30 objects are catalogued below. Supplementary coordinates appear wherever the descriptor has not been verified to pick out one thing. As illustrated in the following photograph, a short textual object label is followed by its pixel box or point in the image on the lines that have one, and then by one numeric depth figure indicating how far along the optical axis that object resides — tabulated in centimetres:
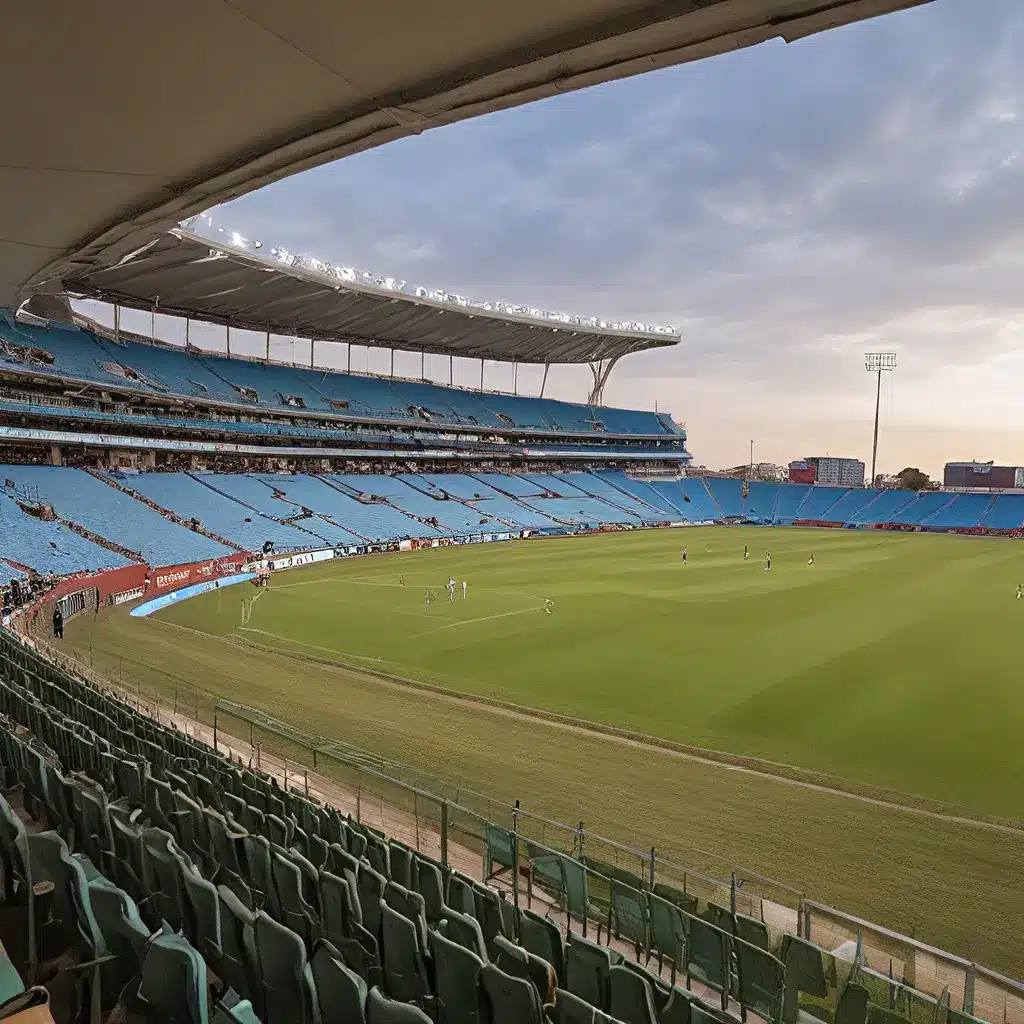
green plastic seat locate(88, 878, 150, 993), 416
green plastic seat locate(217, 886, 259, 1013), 446
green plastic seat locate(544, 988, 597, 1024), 403
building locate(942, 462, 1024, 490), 11069
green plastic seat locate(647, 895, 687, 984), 695
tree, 13006
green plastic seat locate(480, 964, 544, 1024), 406
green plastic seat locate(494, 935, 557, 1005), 454
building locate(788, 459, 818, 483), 12000
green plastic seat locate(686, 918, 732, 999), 646
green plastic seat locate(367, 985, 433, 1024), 347
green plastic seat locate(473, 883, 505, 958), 613
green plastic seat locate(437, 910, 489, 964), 494
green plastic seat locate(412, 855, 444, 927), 648
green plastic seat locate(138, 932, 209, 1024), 352
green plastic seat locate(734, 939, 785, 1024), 616
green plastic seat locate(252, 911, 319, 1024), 414
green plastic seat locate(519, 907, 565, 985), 543
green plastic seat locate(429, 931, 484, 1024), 435
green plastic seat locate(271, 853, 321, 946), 552
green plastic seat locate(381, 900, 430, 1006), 475
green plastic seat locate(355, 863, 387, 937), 555
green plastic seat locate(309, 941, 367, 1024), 385
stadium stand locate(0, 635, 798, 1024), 409
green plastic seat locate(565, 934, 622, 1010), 480
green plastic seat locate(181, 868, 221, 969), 476
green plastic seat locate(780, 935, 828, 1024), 640
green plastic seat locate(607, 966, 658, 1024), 456
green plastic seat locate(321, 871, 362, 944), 542
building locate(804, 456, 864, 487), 15256
